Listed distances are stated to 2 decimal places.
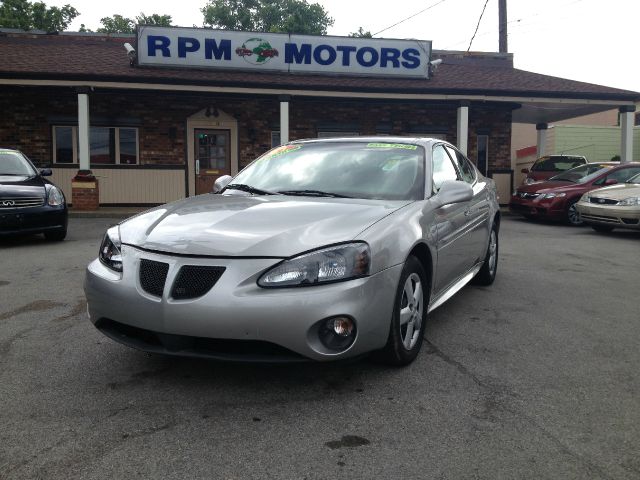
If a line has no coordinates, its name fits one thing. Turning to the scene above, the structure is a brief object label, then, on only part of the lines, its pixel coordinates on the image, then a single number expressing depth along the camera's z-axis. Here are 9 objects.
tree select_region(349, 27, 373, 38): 48.17
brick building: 14.73
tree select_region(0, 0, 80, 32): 36.16
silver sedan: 2.88
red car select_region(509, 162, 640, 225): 13.09
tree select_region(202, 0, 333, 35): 50.03
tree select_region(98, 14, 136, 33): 44.25
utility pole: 22.11
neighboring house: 26.61
